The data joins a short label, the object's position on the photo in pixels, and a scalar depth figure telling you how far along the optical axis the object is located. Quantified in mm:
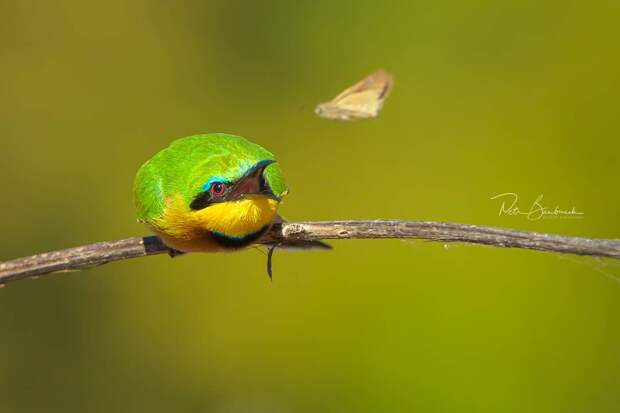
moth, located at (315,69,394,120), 5594
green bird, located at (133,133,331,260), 4398
